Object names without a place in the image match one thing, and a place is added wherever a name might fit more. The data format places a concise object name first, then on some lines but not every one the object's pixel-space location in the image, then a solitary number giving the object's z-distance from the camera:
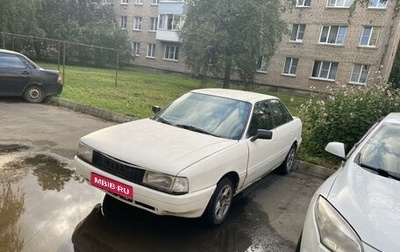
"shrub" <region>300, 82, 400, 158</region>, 6.80
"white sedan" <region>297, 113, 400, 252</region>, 2.11
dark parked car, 9.30
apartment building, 23.39
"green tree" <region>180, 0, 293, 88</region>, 17.62
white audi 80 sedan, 3.21
